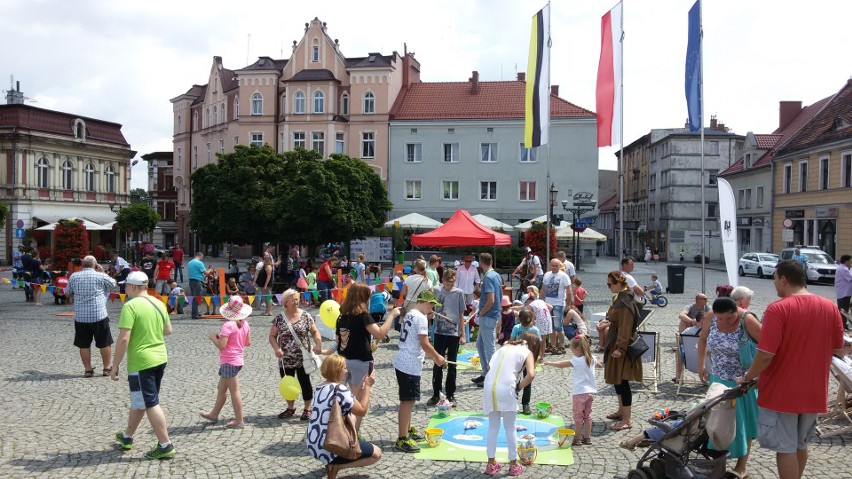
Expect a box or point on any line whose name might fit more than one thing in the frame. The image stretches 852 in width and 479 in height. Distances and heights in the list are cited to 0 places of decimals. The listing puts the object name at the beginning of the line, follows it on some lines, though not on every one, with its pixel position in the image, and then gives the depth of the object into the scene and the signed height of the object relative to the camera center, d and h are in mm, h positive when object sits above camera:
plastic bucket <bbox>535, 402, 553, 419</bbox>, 8219 -2107
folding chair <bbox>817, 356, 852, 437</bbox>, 7277 -1751
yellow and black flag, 18281 +4103
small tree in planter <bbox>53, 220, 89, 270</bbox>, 23109 -426
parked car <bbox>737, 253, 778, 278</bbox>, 34000 -1376
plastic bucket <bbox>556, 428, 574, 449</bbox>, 7090 -2095
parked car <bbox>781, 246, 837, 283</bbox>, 29734 -1228
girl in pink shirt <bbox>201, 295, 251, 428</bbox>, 7473 -1297
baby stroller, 5559 -1803
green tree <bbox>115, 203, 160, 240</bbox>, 43562 +826
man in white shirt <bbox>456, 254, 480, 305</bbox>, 14170 -920
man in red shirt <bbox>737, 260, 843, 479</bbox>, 5121 -941
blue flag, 15516 +3789
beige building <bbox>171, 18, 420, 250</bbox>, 49281 +9871
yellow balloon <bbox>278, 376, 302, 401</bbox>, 7410 -1683
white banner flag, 11664 +176
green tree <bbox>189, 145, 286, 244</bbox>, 28969 +1595
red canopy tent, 20828 -34
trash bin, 24344 -1436
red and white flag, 18156 +4025
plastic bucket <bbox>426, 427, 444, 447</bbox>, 7055 -2097
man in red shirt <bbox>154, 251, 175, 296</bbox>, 18938 -1053
